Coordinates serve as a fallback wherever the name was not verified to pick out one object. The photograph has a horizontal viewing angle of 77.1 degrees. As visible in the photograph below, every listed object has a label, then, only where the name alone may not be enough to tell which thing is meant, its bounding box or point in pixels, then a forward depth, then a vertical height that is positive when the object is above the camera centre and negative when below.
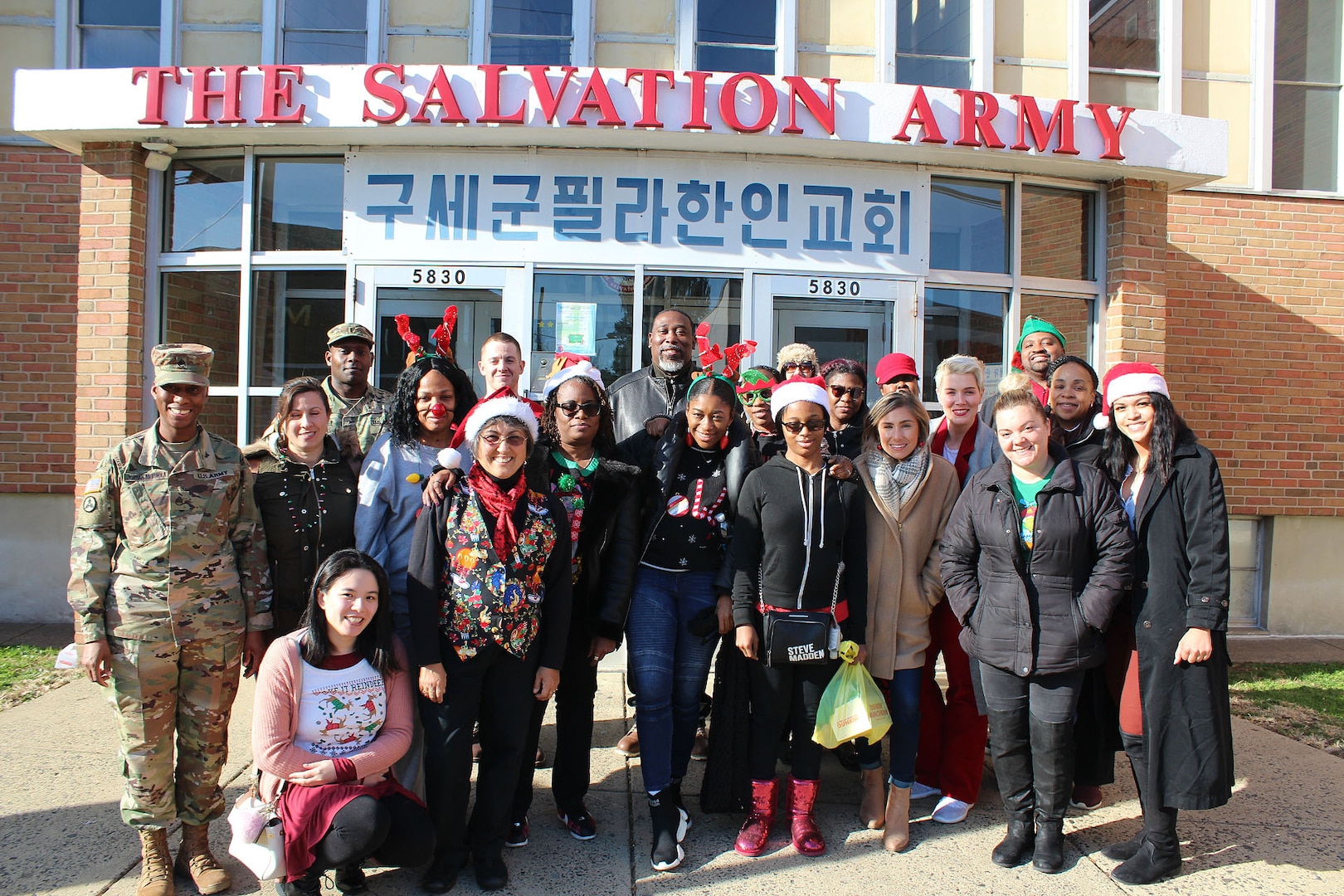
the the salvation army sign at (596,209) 5.98 +1.72
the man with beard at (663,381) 4.16 +0.35
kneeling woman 2.76 -0.98
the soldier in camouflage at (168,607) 2.89 -0.57
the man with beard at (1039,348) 4.45 +0.59
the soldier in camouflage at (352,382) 3.93 +0.30
